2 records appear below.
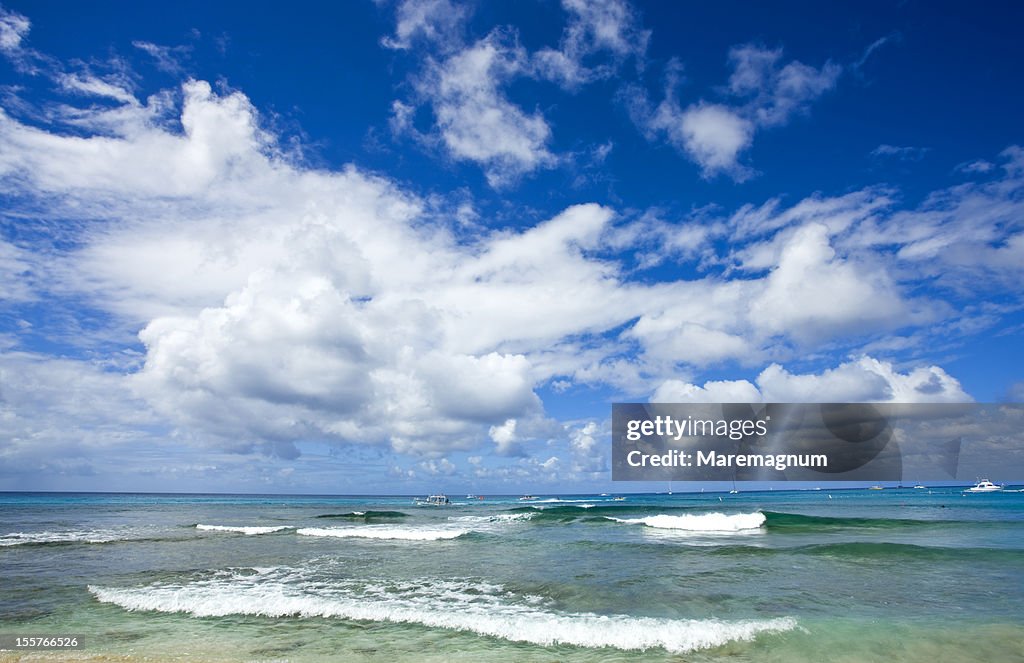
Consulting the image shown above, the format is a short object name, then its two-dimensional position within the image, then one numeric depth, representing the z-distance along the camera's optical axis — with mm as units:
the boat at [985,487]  121081
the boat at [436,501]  91000
